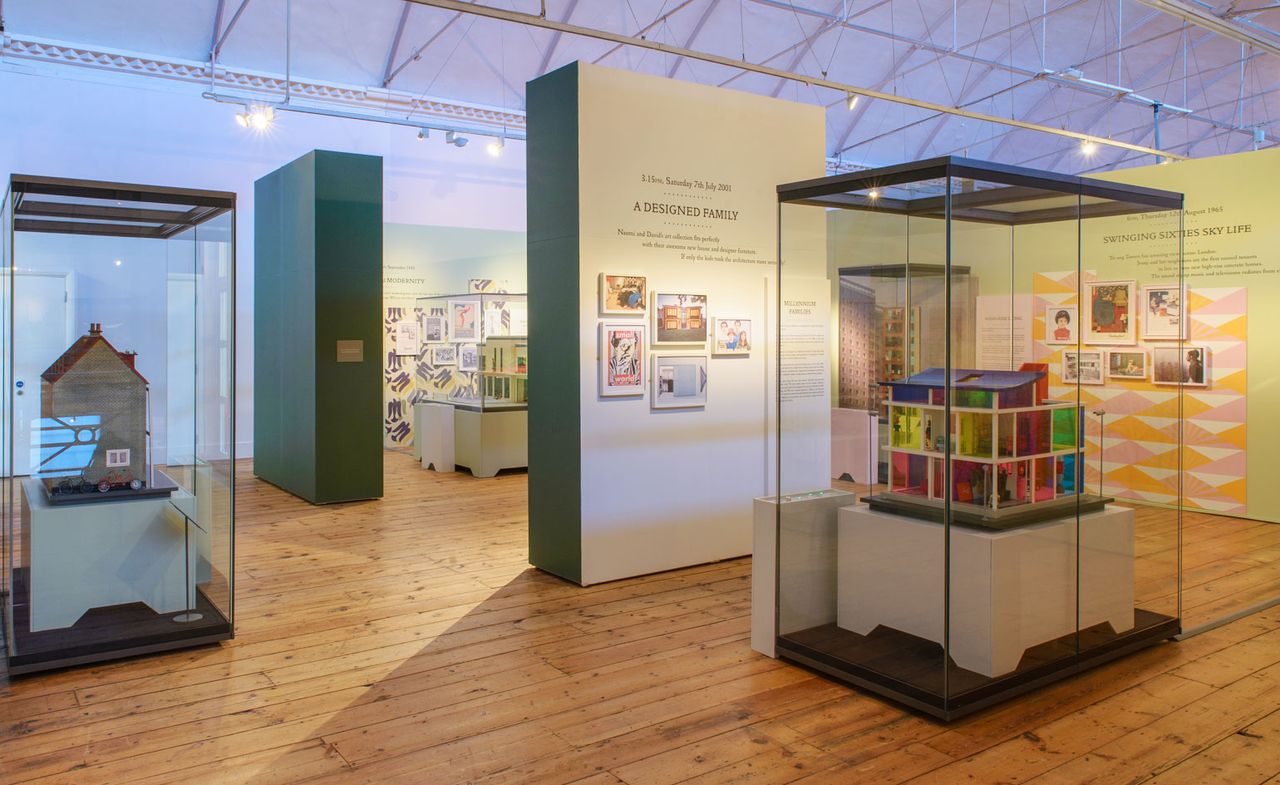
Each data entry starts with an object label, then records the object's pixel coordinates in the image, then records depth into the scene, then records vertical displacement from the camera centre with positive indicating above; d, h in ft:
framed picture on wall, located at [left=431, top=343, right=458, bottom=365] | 42.88 +0.98
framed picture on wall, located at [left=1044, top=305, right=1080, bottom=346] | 13.98 +0.78
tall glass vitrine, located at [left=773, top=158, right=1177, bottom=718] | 12.57 -0.75
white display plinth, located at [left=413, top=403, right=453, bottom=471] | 36.76 -2.42
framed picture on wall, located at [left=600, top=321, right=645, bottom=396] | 19.35 +0.37
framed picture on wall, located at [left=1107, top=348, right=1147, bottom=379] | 14.64 +0.20
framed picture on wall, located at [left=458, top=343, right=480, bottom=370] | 41.47 +0.85
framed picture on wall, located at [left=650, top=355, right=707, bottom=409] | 20.15 -0.11
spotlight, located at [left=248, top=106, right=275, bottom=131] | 35.38 +10.02
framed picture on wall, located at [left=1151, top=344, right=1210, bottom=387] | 15.37 +0.18
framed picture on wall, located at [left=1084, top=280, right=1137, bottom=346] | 14.51 +1.00
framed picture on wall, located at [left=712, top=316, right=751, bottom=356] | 21.07 +0.90
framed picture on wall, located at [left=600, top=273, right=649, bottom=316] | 19.33 +1.73
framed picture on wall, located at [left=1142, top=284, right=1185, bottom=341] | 15.38 +1.10
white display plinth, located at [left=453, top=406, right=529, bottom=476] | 35.17 -2.45
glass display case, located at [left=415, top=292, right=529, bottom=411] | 36.96 +1.16
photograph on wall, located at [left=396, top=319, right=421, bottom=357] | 42.98 +1.77
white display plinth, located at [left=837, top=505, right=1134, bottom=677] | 12.56 -2.98
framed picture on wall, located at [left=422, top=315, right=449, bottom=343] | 42.70 +2.14
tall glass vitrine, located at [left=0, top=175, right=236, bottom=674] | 14.20 -0.72
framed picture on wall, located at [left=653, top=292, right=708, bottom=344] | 20.12 +1.26
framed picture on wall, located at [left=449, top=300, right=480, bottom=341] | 41.57 +2.53
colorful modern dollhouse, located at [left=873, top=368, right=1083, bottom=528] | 12.59 -0.97
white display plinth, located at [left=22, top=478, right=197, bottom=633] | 14.51 -2.91
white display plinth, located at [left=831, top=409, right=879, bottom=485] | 14.11 -1.07
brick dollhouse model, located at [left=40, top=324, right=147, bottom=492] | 14.57 -0.67
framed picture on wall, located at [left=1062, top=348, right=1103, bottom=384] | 14.12 +0.14
